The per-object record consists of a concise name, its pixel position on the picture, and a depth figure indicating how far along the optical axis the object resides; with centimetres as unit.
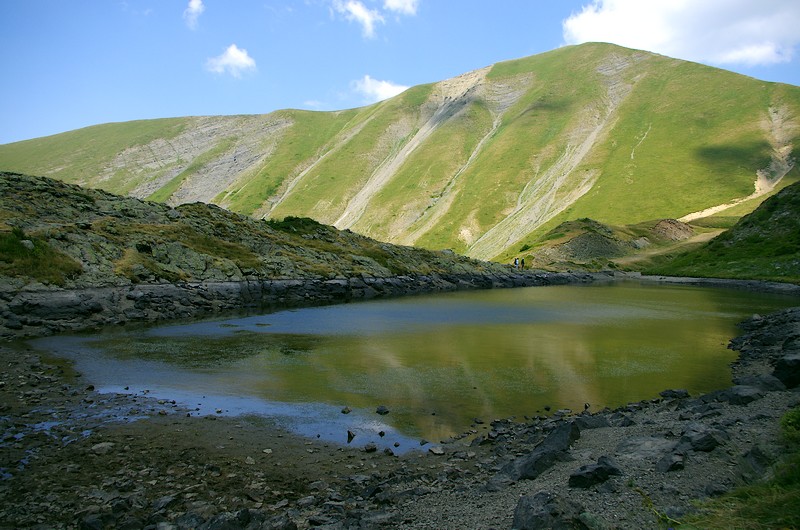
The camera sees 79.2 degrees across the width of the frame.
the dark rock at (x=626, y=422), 1375
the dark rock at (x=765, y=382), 1392
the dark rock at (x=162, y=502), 964
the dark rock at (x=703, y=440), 939
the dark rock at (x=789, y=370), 1396
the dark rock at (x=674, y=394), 1766
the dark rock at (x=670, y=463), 866
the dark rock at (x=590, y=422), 1370
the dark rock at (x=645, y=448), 982
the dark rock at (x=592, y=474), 830
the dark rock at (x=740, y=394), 1303
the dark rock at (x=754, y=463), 781
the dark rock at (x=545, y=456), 1012
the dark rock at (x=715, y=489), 752
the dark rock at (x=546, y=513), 678
